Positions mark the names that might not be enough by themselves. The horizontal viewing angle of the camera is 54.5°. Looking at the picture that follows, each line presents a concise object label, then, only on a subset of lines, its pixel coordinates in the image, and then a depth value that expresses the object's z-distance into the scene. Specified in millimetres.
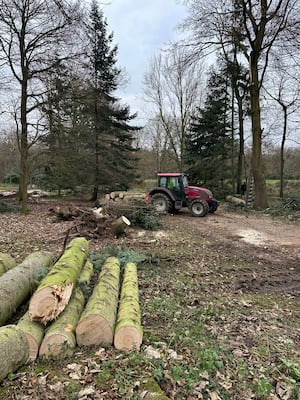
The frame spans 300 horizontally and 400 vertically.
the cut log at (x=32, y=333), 2748
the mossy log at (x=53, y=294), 3023
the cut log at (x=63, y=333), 2771
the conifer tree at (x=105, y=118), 17422
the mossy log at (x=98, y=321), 2967
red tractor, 12727
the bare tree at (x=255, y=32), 13734
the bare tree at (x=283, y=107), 20520
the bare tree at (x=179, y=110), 23609
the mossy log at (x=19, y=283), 3336
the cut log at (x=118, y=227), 8398
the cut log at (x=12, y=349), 2385
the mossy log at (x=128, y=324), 2928
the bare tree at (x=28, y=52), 11391
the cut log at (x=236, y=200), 16812
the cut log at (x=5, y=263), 4347
